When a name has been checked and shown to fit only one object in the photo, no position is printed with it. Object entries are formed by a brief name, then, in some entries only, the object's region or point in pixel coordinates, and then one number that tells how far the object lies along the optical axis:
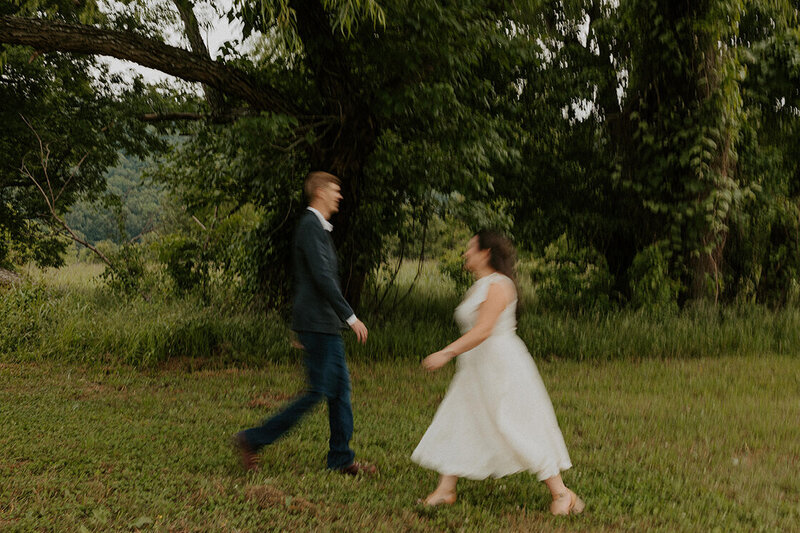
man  4.69
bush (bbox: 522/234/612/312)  13.43
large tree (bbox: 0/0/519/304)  8.83
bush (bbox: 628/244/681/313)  11.50
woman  4.10
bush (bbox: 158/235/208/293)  12.55
